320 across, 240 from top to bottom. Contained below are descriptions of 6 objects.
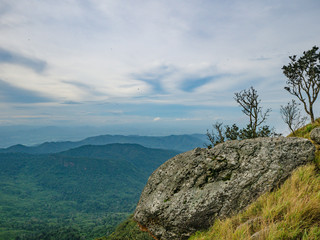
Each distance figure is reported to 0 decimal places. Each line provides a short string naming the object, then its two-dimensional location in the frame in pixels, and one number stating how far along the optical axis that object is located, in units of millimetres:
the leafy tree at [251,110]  30070
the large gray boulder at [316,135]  12347
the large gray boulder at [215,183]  8023
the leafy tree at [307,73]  27291
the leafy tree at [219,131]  36056
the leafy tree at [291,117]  30250
